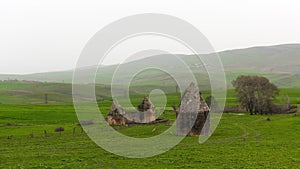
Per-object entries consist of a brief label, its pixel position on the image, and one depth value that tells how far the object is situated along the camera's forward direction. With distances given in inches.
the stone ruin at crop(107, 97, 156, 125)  2359.7
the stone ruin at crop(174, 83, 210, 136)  1793.8
